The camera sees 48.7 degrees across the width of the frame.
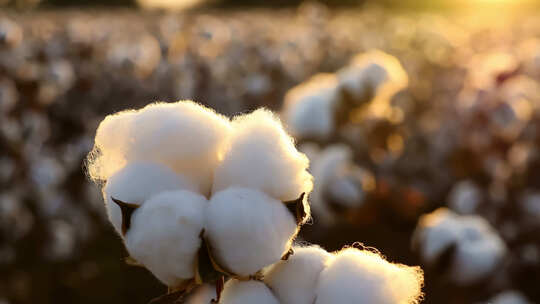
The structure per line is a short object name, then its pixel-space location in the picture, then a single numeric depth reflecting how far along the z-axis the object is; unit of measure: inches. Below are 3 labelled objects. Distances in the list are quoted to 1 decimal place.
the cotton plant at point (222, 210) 33.0
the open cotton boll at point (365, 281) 34.8
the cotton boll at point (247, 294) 34.0
